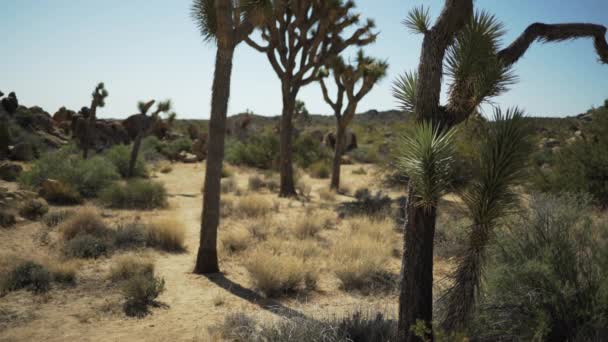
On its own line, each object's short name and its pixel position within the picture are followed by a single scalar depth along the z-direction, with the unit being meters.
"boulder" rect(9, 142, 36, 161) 17.72
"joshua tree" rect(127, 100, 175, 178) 17.33
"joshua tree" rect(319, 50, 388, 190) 14.77
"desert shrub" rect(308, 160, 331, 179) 21.00
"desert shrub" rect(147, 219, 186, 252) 8.12
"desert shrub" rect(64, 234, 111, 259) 7.21
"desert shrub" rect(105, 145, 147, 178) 17.44
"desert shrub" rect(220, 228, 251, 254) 8.05
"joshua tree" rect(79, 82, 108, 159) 17.91
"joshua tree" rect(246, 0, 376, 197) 12.98
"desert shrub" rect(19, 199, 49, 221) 9.39
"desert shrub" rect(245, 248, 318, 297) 5.99
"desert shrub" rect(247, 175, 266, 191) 15.94
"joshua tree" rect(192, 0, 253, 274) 6.29
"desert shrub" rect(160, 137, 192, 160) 26.00
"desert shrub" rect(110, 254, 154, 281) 6.31
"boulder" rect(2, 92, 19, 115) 23.97
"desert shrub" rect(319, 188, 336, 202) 14.08
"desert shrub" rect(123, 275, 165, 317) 5.19
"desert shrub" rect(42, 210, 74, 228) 9.03
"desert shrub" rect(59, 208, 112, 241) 8.19
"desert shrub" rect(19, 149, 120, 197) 12.26
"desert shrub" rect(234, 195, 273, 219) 10.84
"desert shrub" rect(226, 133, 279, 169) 23.19
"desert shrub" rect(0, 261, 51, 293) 5.68
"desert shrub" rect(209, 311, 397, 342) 3.77
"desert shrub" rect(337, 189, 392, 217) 11.00
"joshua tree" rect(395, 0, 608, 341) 3.33
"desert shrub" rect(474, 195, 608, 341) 3.46
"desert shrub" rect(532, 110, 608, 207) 10.59
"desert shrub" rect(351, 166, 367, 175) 21.86
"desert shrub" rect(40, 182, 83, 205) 11.20
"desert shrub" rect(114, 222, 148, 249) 7.98
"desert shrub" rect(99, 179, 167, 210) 11.70
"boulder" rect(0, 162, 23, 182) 13.17
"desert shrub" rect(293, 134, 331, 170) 24.03
